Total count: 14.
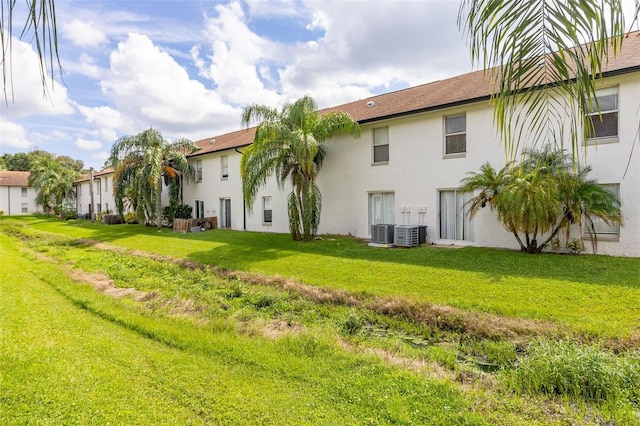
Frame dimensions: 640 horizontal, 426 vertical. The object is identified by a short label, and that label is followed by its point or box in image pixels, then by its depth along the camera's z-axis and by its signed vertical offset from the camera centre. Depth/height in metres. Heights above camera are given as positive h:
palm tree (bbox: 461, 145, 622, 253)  9.01 +0.01
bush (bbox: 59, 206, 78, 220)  39.02 -0.02
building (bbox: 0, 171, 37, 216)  52.84 +2.98
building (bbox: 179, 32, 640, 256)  9.52 +1.56
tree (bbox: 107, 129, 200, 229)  21.75 +2.89
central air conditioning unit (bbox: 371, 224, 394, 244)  13.09 -1.06
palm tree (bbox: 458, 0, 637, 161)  1.80 +0.90
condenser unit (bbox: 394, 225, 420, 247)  12.52 -1.10
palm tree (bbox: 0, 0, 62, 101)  1.44 +0.78
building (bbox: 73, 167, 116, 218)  36.65 +2.22
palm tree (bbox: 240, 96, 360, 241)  13.55 +2.30
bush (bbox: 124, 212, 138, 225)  28.97 -0.54
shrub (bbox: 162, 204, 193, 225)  24.71 -0.09
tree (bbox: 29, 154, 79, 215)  40.06 +3.58
